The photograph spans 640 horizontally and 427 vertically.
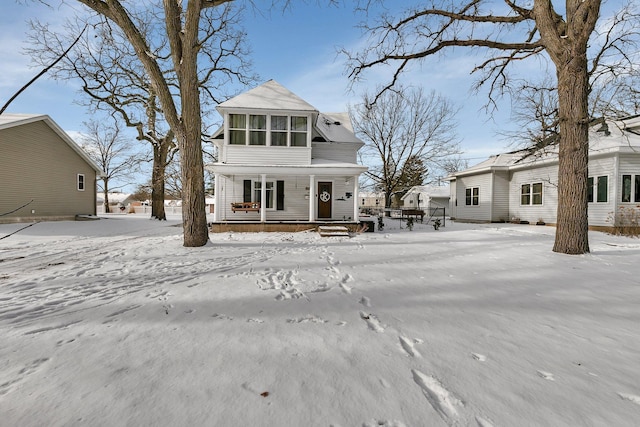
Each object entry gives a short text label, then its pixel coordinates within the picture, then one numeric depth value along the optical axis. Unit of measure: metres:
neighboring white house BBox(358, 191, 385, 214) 77.86
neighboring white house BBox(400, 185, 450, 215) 37.31
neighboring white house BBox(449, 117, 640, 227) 12.62
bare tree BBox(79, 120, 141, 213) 33.41
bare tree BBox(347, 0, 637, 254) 6.43
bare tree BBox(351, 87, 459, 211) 23.80
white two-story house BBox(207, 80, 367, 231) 12.34
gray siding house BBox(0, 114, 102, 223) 13.38
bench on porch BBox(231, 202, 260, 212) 12.59
